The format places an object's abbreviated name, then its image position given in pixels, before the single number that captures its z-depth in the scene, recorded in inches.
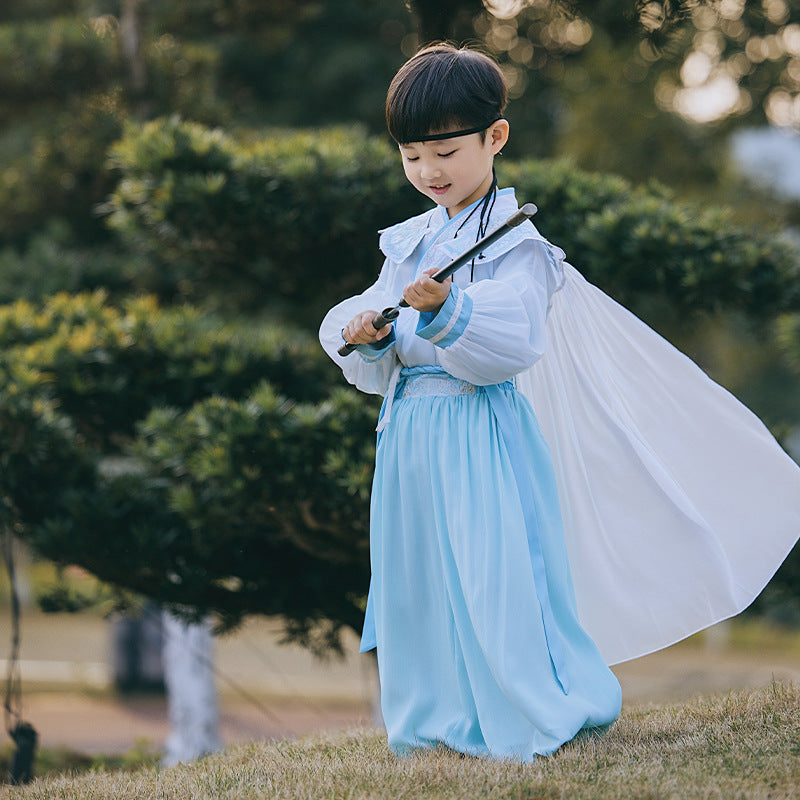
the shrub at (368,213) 323.3
